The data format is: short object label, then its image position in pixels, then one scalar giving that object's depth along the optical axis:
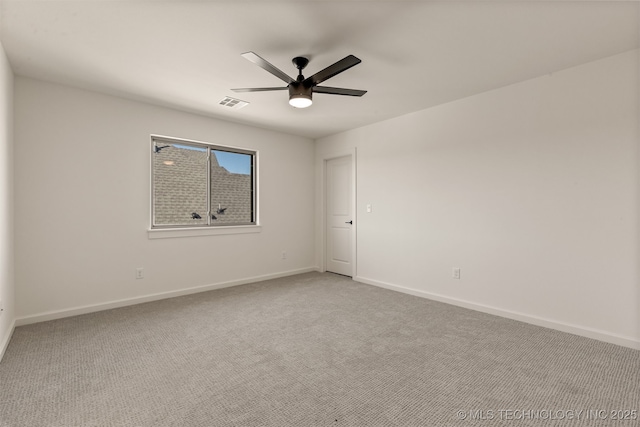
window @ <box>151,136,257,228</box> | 3.94
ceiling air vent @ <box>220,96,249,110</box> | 3.56
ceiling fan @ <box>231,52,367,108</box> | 2.23
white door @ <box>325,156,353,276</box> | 5.07
